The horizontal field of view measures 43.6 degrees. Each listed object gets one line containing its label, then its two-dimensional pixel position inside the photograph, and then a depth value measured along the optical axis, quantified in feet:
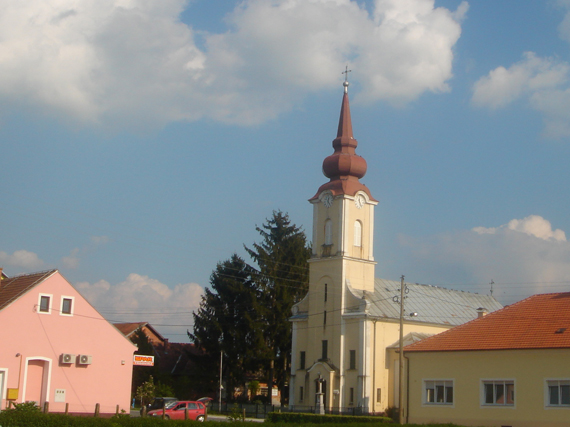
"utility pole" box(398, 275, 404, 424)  122.01
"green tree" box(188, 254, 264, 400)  202.18
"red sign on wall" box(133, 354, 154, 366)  129.34
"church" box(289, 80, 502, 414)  169.48
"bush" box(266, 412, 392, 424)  118.21
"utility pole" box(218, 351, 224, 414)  184.07
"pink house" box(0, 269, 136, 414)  111.14
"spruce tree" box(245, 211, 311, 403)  204.54
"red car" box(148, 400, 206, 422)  130.41
